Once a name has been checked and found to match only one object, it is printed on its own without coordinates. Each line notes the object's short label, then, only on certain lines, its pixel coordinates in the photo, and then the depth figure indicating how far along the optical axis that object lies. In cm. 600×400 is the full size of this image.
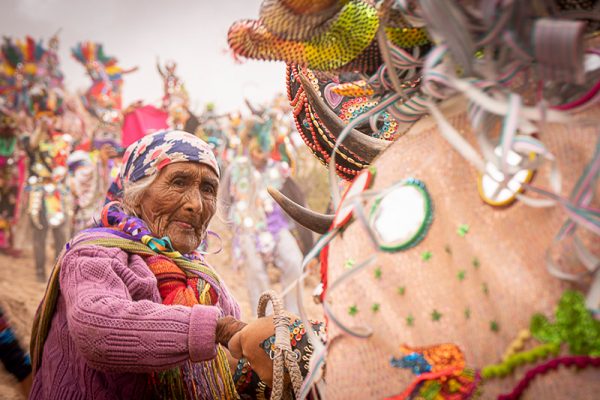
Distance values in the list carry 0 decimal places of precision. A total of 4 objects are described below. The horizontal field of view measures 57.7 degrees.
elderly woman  125
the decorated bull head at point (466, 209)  71
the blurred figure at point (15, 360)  182
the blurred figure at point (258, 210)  613
